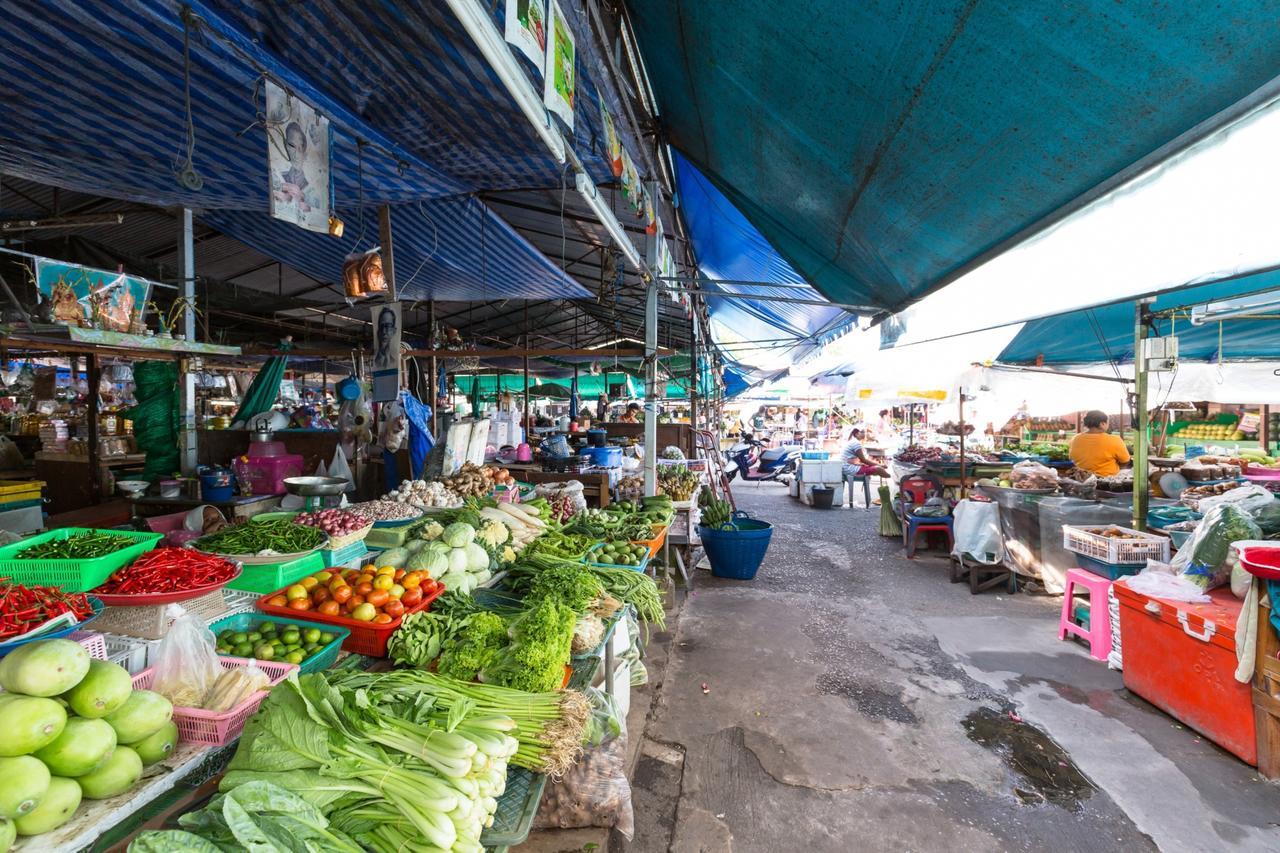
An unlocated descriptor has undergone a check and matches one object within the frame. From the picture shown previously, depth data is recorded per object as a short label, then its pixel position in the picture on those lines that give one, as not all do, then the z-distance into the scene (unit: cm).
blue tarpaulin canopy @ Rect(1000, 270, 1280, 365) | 596
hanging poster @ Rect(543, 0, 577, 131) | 194
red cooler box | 308
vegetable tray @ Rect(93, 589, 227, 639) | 197
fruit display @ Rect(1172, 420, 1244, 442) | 1176
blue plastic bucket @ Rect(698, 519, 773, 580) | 628
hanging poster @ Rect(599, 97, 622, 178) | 310
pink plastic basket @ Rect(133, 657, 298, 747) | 152
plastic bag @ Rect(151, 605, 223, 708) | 168
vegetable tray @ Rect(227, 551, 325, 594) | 259
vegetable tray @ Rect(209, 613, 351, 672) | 206
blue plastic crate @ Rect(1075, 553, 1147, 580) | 454
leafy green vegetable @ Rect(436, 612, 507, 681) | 217
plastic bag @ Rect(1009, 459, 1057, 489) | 659
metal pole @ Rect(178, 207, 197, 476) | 487
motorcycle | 1500
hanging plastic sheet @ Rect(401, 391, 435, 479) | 638
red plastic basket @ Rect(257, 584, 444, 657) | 233
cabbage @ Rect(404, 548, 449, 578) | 302
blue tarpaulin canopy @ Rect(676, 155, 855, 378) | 591
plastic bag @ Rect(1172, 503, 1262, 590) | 355
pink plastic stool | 436
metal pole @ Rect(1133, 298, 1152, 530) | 441
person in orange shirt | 710
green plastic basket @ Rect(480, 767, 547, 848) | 158
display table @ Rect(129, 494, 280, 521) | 492
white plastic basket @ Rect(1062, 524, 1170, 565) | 456
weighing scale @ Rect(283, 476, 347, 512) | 443
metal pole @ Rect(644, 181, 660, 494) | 516
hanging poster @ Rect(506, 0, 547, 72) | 160
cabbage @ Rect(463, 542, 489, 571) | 333
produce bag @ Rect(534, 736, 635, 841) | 231
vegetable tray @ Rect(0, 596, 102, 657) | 147
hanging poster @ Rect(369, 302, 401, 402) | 570
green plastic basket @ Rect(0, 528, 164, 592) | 195
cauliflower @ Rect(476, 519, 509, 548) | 366
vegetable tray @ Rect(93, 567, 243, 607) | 193
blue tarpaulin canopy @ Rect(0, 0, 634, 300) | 233
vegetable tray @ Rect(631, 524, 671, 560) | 439
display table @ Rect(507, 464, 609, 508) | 640
